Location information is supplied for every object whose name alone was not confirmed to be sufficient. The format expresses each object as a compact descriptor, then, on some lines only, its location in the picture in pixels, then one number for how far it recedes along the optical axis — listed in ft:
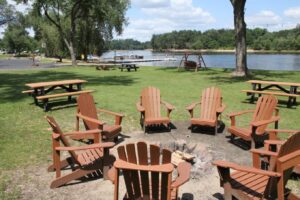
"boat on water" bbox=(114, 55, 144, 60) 223.22
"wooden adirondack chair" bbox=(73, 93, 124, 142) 22.44
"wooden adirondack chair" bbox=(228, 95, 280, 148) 21.68
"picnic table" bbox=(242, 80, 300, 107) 36.11
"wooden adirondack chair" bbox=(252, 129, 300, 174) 14.84
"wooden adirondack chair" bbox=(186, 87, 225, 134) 25.46
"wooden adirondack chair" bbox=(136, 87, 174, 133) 25.93
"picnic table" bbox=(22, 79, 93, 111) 34.73
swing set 82.28
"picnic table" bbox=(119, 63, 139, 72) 82.34
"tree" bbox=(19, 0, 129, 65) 100.99
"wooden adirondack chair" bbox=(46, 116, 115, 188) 17.06
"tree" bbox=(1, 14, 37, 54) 295.21
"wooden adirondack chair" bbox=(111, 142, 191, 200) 11.53
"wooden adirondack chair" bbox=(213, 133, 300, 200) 12.56
